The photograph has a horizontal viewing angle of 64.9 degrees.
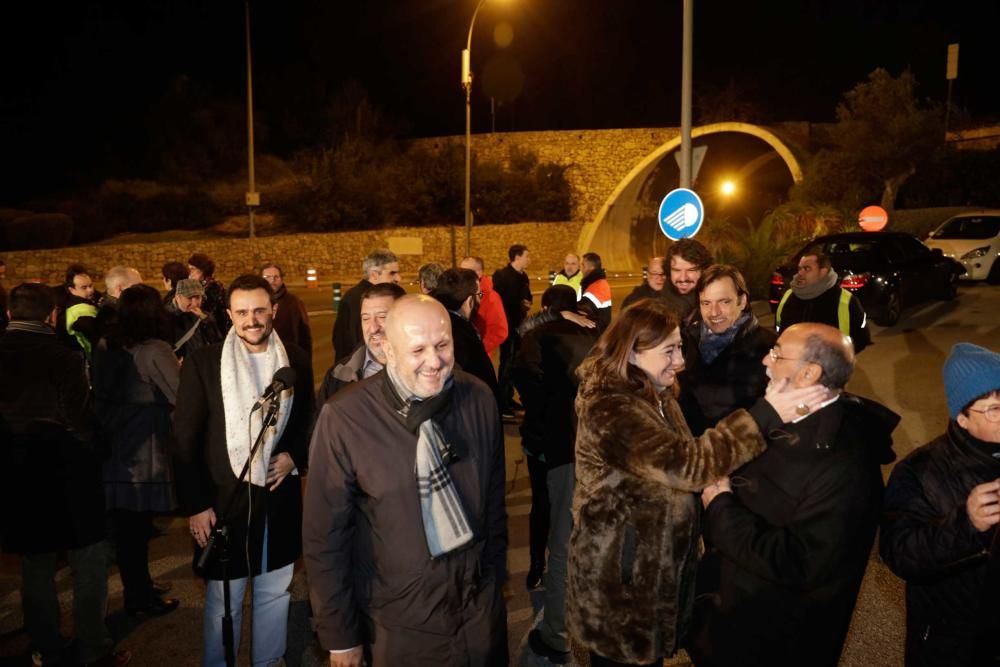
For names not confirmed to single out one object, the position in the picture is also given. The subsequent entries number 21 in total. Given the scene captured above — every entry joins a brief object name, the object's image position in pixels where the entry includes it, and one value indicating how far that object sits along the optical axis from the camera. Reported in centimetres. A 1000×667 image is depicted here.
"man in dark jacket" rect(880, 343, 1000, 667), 235
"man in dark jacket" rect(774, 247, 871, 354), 602
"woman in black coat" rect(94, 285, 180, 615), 444
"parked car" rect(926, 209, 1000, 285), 1861
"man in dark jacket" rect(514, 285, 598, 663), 407
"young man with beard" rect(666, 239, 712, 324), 544
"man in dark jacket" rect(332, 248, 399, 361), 576
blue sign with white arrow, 912
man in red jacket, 793
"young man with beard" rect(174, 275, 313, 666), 343
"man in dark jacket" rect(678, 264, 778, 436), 413
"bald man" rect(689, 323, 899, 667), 237
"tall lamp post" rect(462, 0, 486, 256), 2164
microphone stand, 294
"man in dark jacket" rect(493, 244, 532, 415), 982
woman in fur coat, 270
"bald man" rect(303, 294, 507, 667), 251
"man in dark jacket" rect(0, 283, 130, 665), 382
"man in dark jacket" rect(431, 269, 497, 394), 452
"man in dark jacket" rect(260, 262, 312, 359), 731
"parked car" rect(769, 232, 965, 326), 1359
